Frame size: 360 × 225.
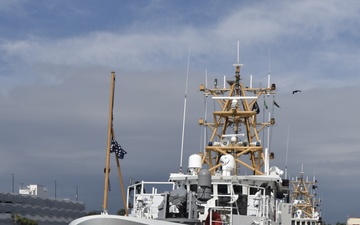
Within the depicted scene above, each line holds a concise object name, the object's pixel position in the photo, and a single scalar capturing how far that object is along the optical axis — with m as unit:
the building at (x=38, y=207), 141.12
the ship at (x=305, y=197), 95.76
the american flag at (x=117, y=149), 29.06
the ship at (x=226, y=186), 28.28
